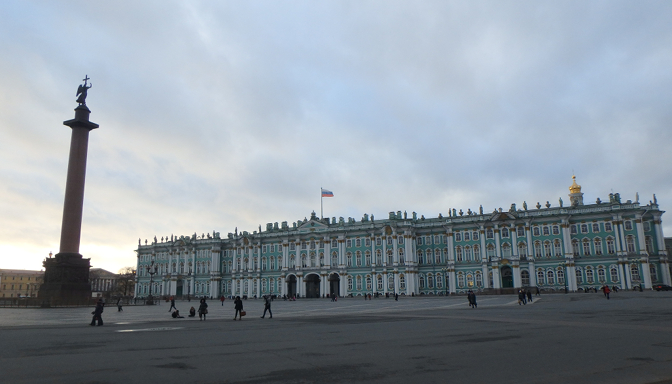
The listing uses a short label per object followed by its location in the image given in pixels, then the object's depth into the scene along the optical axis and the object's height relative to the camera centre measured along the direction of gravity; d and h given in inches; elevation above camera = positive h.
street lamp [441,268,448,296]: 3530.3 +57.2
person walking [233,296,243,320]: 1126.4 -41.4
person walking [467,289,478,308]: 1472.7 -44.8
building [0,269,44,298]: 6732.3 +106.6
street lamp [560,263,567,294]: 3132.4 +82.8
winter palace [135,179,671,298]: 3048.7 +225.9
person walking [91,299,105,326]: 952.9 -49.4
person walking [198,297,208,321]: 1133.4 -49.0
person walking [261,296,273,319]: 1164.2 -39.5
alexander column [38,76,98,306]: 1977.1 +176.5
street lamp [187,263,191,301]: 4502.7 +50.9
